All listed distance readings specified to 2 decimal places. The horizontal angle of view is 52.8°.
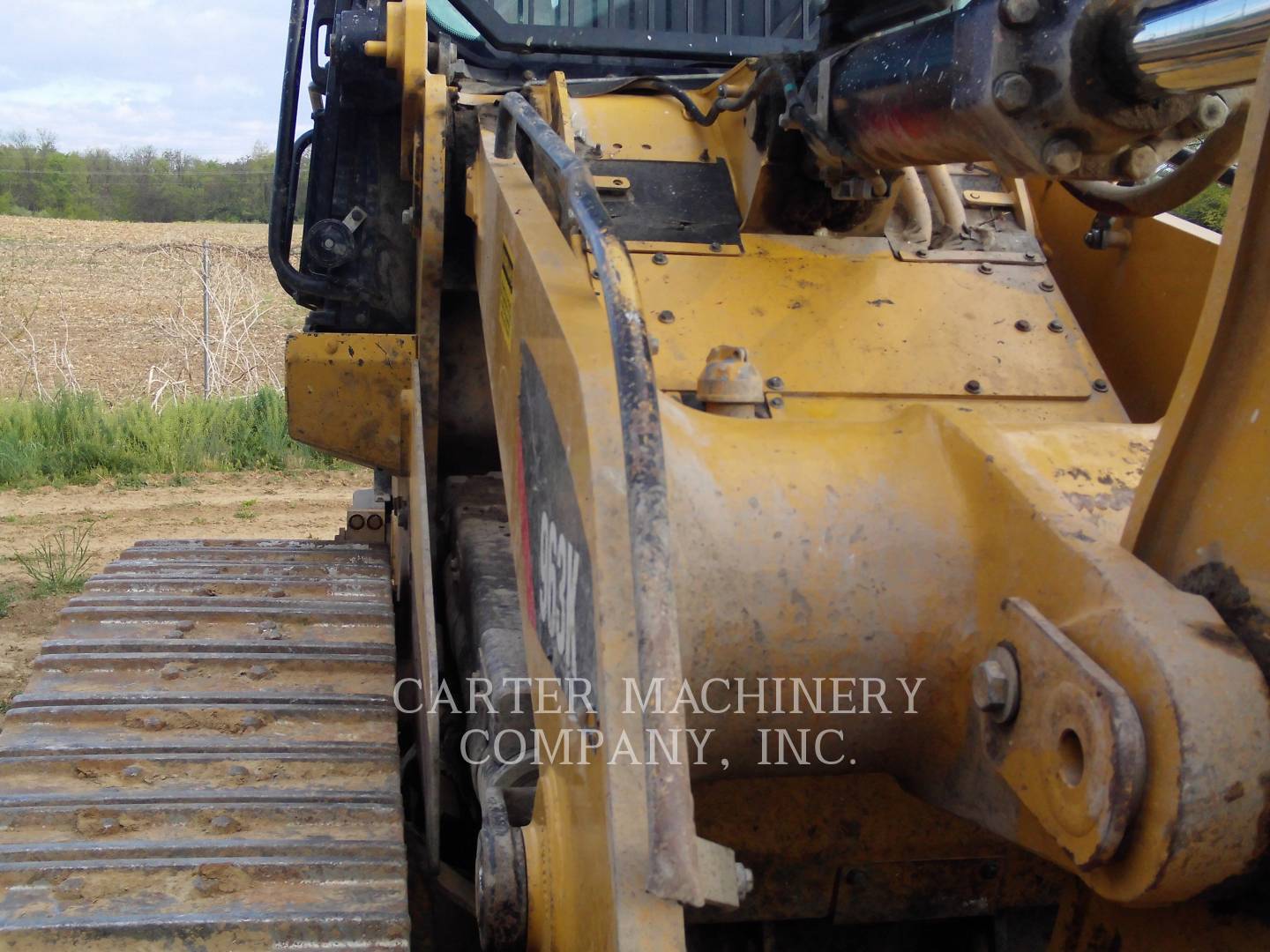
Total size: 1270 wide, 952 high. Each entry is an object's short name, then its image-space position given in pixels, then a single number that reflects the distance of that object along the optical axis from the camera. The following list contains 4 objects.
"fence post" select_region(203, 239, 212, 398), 12.66
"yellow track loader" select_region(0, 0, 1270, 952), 1.29
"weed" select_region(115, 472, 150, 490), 8.78
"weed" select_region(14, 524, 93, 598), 6.37
